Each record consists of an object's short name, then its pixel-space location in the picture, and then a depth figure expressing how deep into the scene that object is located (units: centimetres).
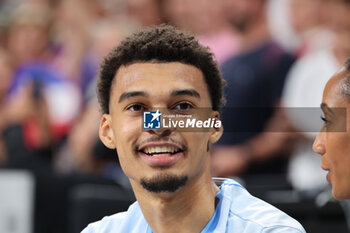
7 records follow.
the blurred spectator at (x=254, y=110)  1112
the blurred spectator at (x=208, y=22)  1234
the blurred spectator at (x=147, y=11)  1346
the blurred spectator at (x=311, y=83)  1041
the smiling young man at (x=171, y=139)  522
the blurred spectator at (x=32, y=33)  1532
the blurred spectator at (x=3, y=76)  1436
